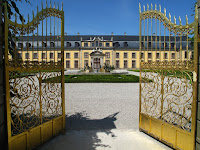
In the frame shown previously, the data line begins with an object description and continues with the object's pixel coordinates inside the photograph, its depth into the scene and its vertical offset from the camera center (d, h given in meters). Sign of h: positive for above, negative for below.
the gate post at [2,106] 2.23 -0.59
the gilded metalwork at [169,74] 2.37 -0.10
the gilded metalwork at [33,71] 2.27 -0.04
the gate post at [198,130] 2.32 -0.97
